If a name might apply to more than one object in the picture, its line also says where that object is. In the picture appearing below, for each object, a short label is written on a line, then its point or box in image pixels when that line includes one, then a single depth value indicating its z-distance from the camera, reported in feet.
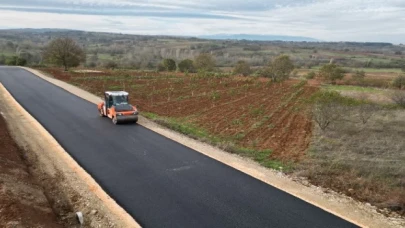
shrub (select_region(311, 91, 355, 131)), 63.36
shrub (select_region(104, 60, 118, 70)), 213.01
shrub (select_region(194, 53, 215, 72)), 189.47
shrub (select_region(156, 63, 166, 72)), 205.25
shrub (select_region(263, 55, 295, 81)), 155.12
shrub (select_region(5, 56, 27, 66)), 204.74
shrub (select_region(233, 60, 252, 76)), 184.85
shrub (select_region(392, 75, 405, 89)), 148.66
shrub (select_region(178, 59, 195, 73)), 195.42
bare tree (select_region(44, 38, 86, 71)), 167.53
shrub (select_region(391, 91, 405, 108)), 91.22
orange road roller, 65.46
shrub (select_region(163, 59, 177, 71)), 203.62
